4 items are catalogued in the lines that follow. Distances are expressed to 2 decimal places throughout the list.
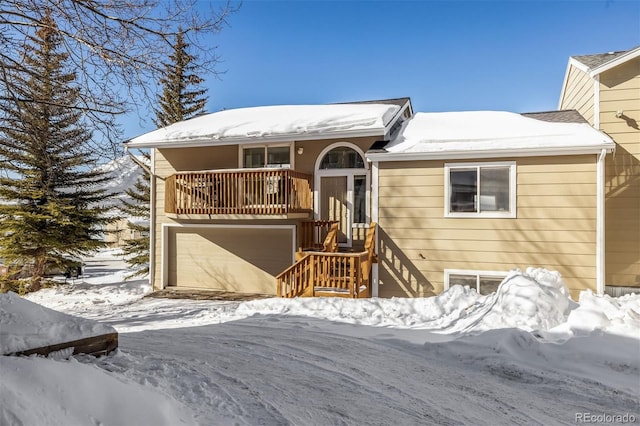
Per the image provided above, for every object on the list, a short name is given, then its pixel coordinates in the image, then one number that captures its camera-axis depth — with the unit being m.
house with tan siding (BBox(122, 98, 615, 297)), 7.84
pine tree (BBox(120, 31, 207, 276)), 17.45
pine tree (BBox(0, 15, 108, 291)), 13.05
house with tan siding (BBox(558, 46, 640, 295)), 8.23
